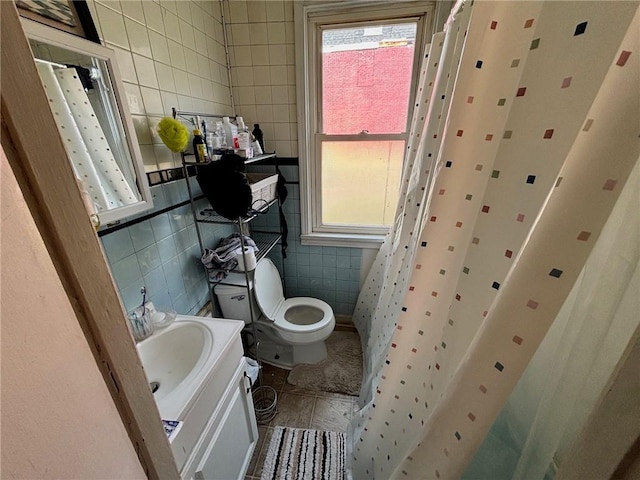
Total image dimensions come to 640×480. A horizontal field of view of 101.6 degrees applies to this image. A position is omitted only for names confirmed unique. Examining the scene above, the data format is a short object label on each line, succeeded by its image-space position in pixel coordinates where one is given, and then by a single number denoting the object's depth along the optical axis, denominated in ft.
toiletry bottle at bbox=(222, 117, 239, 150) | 4.63
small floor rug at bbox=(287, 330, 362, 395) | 5.56
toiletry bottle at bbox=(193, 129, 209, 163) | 4.00
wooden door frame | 0.87
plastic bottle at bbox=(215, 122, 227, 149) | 4.49
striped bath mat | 4.17
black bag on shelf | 3.92
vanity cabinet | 2.58
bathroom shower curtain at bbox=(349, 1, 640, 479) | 1.26
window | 5.02
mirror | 2.52
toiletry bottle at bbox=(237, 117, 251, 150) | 4.63
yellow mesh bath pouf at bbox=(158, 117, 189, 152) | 3.50
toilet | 5.10
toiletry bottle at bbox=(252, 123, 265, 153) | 5.54
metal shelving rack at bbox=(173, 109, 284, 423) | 4.17
